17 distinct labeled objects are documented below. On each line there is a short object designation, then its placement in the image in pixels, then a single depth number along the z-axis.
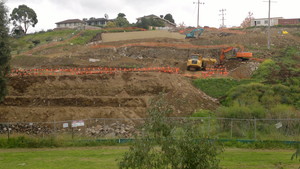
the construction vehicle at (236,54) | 49.06
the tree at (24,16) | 104.31
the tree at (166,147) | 10.95
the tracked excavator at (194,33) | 69.06
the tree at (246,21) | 130.06
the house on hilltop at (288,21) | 97.50
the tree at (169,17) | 129.16
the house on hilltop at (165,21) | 112.65
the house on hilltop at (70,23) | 119.00
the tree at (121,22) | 103.11
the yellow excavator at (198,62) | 45.41
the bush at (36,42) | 81.11
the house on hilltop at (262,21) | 99.38
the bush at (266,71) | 41.83
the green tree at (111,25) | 101.53
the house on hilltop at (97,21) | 129.75
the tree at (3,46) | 27.98
